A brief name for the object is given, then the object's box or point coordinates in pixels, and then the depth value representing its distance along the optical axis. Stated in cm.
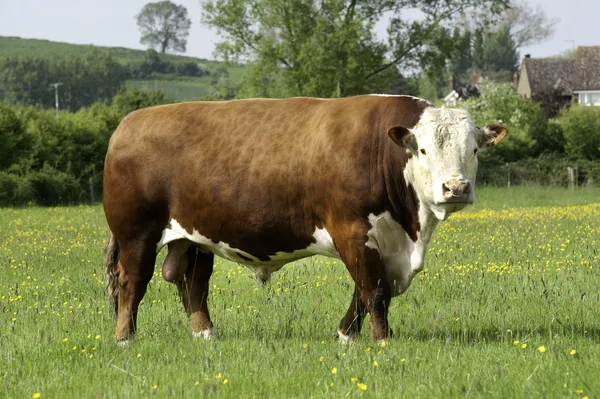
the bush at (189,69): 16012
